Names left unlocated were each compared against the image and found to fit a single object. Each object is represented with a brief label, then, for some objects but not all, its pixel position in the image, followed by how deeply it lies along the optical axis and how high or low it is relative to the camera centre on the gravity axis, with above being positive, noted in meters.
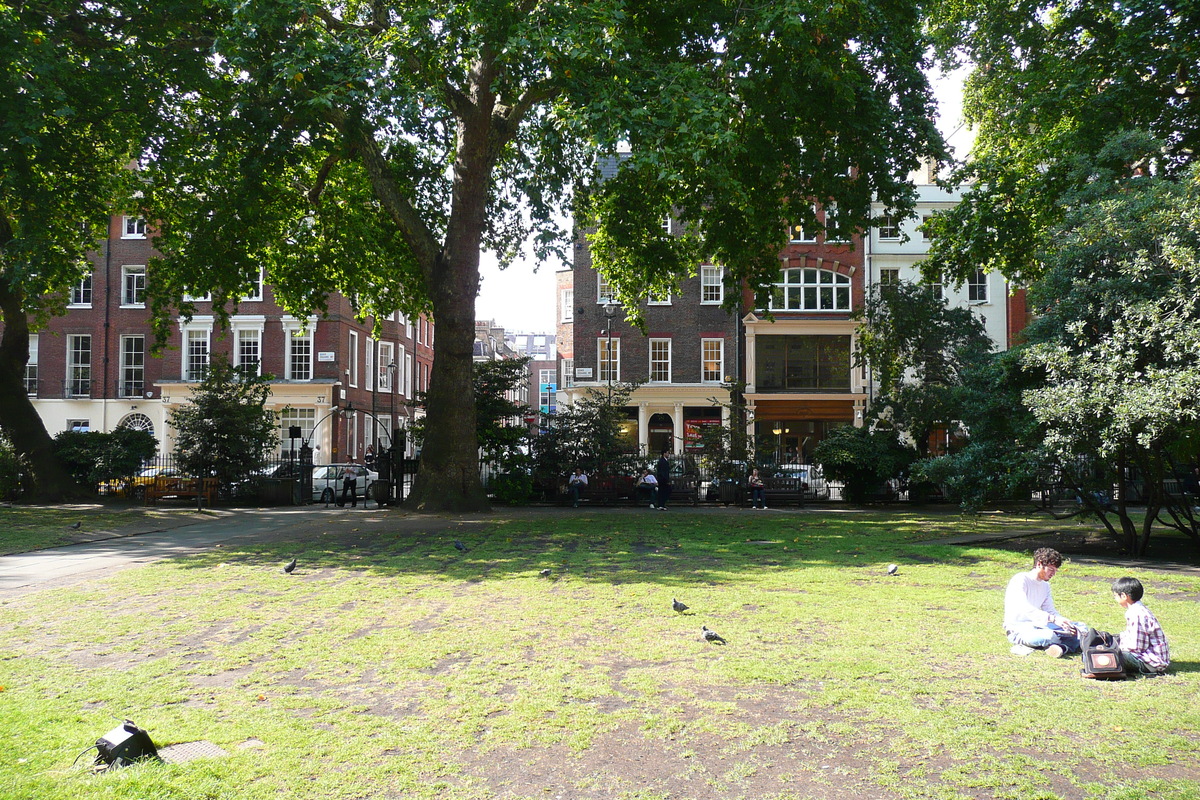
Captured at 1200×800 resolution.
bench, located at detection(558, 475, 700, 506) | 25.11 -1.77
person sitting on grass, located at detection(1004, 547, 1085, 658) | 6.93 -1.50
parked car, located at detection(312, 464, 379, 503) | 28.38 -1.67
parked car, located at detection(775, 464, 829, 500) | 26.36 -1.52
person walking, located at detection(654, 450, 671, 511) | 24.52 -1.31
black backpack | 6.25 -1.63
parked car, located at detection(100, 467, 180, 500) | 25.09 -1.57
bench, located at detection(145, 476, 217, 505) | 24.59 -1.63
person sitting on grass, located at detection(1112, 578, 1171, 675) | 6.38 -1.55
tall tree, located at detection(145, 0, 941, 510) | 15.29 +6.07
